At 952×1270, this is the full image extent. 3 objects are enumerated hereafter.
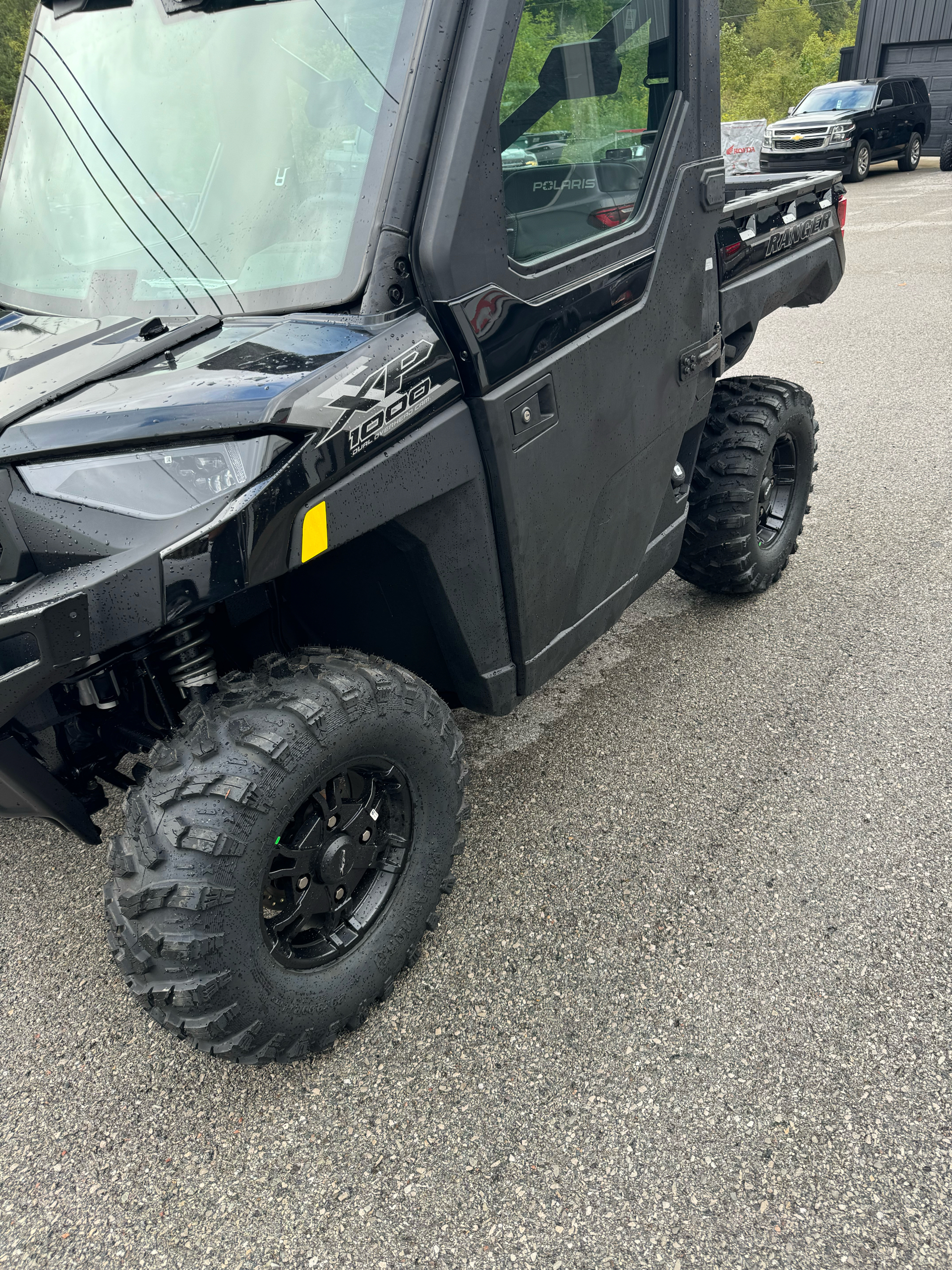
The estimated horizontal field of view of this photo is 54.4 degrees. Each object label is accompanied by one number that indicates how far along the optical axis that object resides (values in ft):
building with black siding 64.44
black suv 50.70
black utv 5.11
